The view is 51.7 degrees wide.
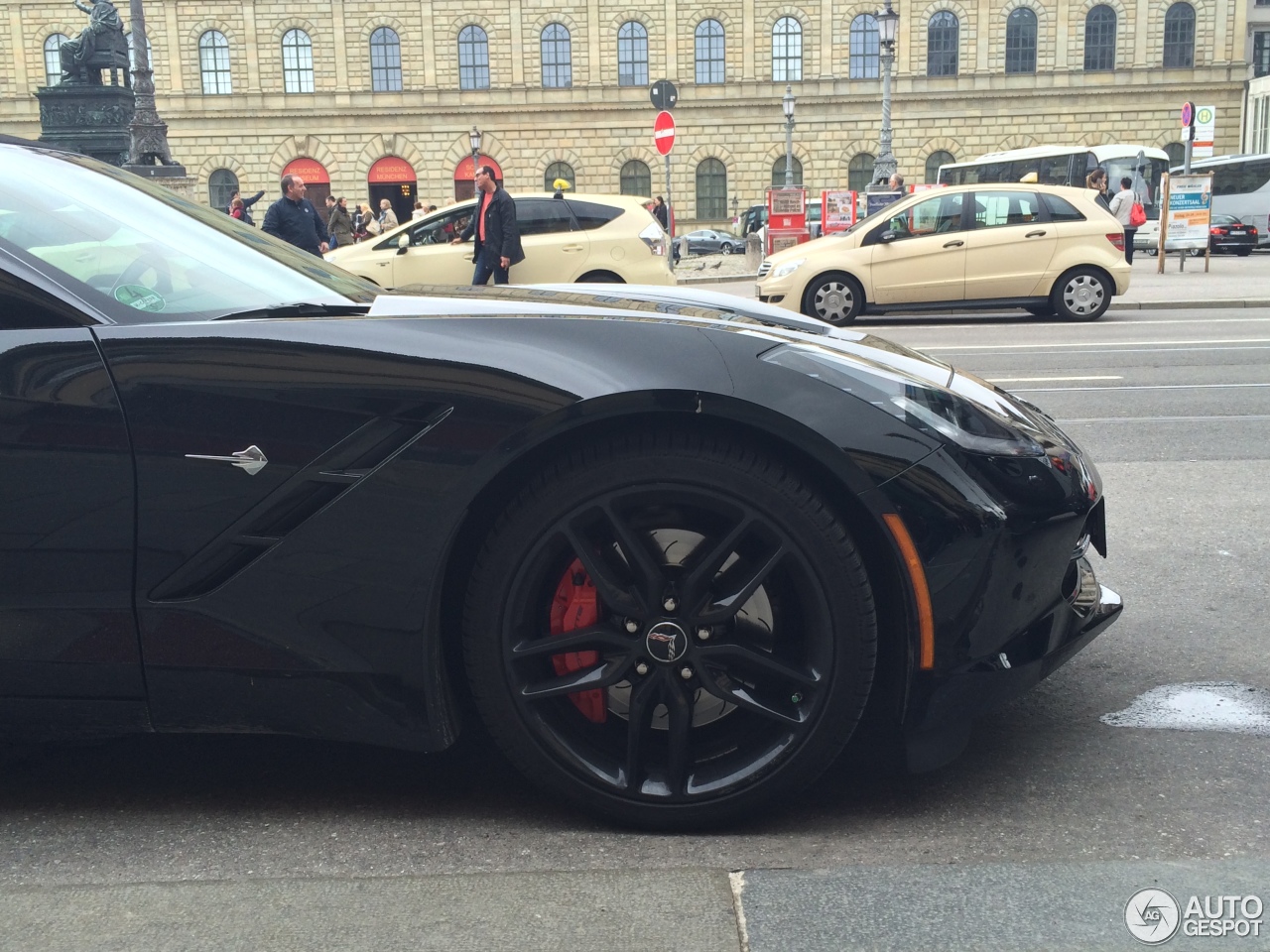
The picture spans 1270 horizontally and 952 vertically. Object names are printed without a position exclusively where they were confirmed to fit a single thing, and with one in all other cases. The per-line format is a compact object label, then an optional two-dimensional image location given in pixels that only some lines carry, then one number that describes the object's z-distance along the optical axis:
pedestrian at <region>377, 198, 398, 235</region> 28.69
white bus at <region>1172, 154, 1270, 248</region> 32.09
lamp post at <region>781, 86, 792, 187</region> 40.02
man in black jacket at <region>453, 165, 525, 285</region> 14.32
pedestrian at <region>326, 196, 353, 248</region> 23.58
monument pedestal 25.14
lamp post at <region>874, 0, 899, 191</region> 29.56
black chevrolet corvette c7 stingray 2.37
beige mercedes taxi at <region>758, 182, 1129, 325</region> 15.09
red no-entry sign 22.20
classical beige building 54.53
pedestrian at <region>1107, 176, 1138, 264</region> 21.59
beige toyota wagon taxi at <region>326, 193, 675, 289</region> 15.32
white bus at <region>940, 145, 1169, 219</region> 36.69
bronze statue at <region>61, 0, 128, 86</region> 24.98
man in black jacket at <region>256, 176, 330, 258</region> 14.02
